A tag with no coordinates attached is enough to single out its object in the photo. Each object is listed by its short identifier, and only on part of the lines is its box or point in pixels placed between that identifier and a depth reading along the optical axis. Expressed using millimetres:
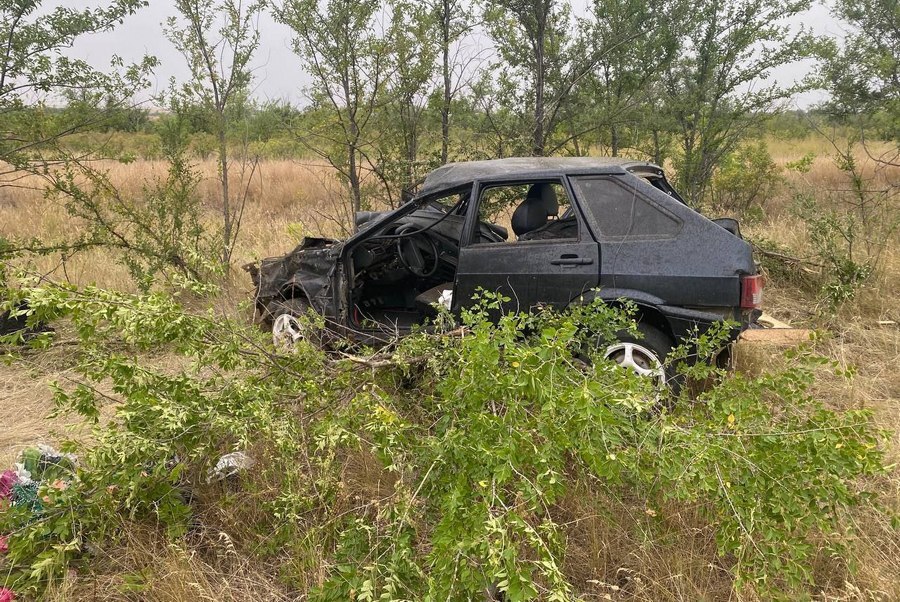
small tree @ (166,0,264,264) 6887
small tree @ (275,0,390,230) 6891
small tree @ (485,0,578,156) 7352
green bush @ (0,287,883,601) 2062
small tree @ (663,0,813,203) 8414
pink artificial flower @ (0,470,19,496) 2918
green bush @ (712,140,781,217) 10883
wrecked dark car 3643
